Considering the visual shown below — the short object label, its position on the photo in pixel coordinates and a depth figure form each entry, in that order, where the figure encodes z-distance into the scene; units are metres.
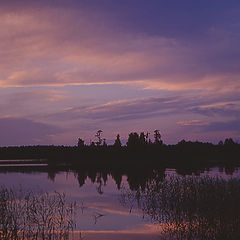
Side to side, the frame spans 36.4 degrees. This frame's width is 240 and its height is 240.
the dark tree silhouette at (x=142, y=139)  109.85
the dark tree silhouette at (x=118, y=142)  115.04
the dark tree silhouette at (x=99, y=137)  124.86
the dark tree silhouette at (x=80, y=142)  129.49
